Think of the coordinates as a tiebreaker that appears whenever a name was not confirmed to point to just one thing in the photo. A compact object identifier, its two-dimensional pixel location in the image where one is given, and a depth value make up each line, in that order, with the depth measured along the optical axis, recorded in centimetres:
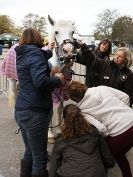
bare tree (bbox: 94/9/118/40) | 4906
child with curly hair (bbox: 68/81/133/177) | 392
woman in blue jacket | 356
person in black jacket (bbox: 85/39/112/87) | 597
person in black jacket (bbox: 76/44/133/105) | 512
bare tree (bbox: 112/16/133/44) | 4947
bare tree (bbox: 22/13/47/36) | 4841
